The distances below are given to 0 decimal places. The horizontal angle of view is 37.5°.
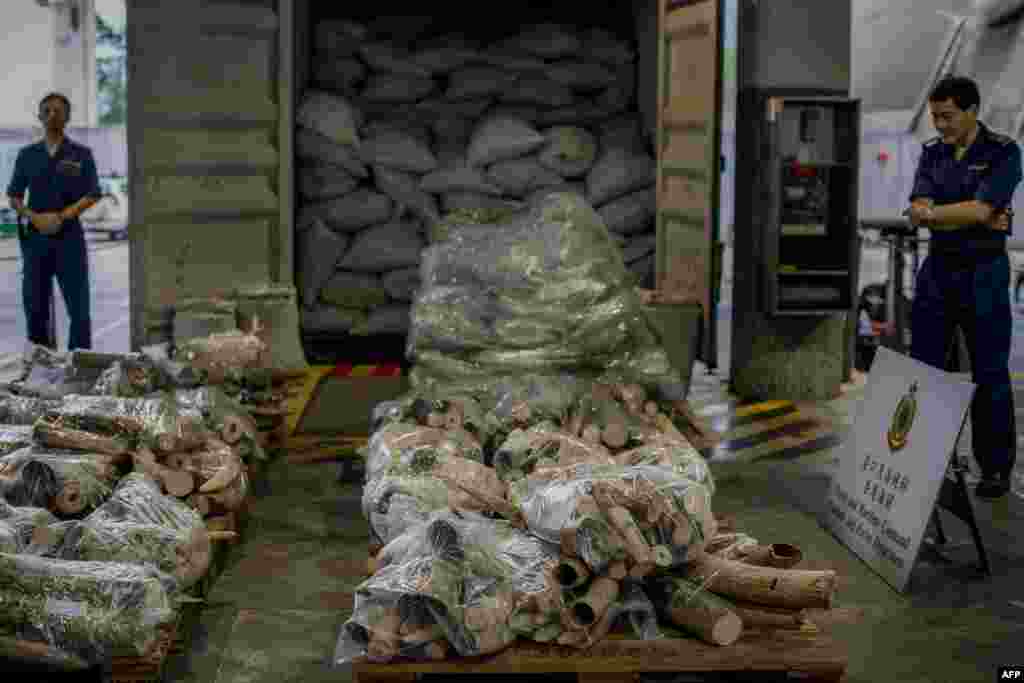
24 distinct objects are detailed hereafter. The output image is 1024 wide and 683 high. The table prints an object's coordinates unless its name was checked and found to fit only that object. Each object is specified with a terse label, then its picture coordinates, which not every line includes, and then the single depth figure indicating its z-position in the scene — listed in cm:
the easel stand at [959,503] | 575
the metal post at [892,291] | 967
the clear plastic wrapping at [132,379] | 658
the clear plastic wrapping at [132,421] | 571
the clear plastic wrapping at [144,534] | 471
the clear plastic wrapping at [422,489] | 515
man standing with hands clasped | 948
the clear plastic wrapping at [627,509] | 429
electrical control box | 894
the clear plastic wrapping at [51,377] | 675
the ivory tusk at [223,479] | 570
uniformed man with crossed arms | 656
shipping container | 951
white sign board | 547
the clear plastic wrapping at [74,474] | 513
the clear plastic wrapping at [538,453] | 561
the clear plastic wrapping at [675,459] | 554
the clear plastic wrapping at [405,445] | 571
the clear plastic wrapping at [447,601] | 421
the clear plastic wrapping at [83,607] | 421
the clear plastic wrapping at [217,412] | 652
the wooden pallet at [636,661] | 423
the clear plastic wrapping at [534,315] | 714
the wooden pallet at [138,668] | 429
